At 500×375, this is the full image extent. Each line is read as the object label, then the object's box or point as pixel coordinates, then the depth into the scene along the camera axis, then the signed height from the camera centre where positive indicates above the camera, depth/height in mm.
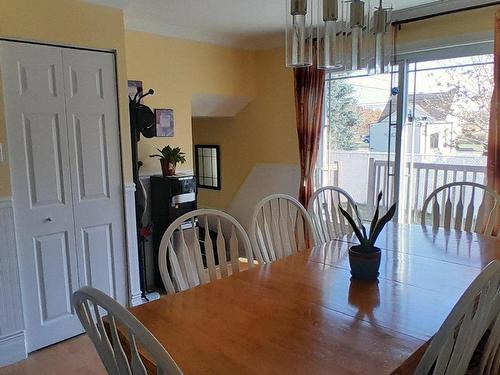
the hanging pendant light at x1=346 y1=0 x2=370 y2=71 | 1639 +442
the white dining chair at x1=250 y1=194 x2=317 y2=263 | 2115 -515
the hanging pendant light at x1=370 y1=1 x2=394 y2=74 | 1753 +452
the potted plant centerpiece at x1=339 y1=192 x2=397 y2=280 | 1626 -470
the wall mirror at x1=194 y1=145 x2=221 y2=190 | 5160 -305
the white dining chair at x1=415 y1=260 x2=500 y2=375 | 952 -501
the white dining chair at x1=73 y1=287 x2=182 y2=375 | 798 -426
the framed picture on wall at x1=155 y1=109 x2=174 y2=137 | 3662 +197
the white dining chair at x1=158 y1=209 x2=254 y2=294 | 1690 -520
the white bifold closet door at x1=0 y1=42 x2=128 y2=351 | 2441 -206
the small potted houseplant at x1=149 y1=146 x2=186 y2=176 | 3559 -140
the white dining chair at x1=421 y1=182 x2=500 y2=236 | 2476 -481
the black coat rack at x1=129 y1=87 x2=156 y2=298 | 3258 +111
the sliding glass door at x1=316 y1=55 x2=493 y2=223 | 3158 +73
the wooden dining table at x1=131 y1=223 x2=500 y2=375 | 1070 -577
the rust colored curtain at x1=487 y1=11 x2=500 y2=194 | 2875 +34
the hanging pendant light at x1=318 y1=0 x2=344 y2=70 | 1643 +409
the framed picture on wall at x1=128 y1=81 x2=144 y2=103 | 3451 +491
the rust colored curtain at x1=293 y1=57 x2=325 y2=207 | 3951 +240
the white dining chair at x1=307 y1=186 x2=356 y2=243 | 2525 -487
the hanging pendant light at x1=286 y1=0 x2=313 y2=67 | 1622 +417
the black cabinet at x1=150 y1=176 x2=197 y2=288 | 3471 -501
